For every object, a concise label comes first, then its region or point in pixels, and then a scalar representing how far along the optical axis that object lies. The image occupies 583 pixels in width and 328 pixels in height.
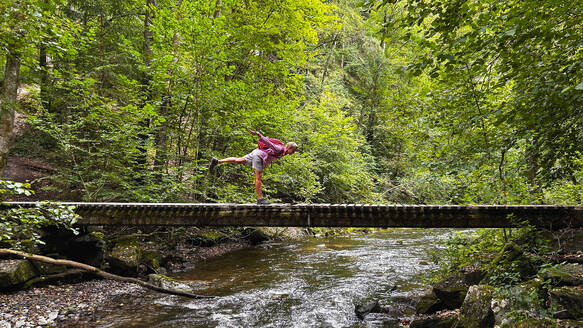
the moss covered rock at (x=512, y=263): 4.64
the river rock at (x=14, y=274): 5.39
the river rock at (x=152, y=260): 7.96
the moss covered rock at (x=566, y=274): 3.78
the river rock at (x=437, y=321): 4.49
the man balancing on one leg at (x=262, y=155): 6.66
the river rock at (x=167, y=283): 6.72
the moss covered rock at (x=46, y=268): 6.17
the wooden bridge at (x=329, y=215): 5.72
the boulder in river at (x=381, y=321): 5.20
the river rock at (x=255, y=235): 12.52
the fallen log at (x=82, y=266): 4.95
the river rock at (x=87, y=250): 7.36
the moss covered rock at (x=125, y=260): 7.43
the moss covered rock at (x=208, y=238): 11.05
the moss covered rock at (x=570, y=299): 3.24
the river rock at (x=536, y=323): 2.99
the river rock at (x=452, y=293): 5.13
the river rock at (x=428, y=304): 5.33
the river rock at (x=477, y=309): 3.71
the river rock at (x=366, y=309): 5.62
